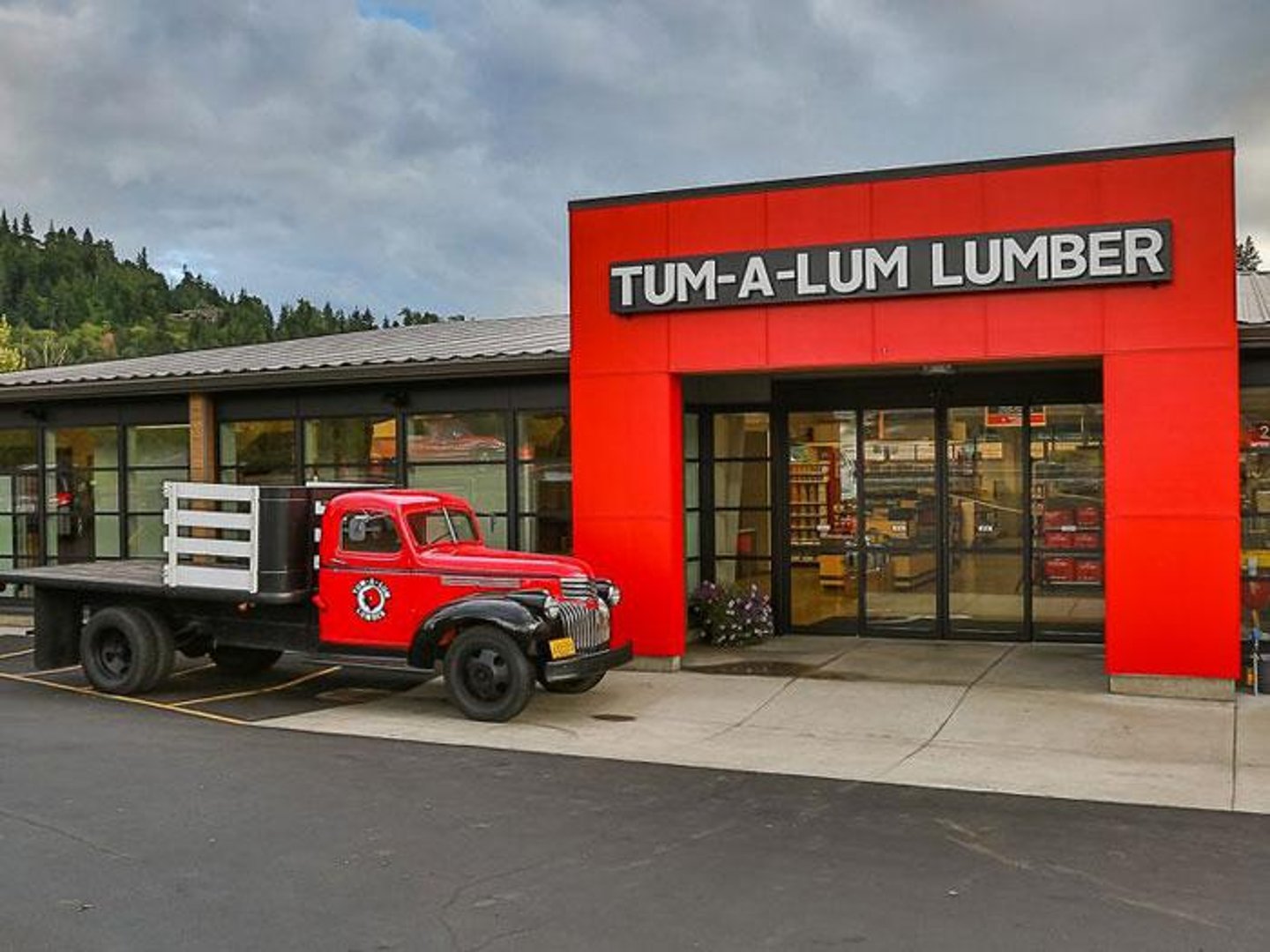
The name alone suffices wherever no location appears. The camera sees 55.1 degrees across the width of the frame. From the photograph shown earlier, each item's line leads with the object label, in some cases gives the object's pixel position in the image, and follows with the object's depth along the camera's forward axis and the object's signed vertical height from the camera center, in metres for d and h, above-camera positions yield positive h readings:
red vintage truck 10.45 -0.97
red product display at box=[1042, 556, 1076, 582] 14.13 -0.95
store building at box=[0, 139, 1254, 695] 11.12 +0.91
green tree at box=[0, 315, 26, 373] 85.06 +10.29
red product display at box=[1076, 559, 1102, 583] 14.02 -0.97
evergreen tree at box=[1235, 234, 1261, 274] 75.31 +14.85
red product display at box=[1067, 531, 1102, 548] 14.03 -0.62
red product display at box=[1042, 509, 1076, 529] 14.10 -0.38
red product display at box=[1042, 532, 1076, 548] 14.12 -0.62
